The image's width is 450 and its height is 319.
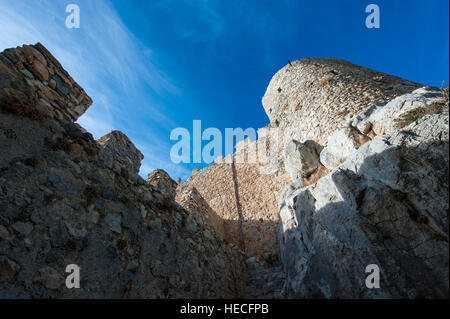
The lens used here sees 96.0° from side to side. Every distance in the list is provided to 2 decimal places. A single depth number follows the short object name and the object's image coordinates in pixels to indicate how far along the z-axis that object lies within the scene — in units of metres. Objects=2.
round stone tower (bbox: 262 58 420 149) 6.72
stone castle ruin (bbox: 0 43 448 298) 1.90
